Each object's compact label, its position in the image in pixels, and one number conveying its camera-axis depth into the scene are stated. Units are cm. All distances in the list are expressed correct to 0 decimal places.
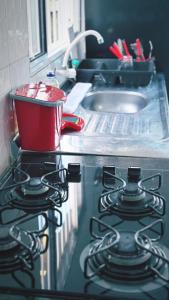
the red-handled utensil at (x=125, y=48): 253
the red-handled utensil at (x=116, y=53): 243
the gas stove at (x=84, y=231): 66
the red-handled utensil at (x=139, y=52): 243
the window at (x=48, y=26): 175
